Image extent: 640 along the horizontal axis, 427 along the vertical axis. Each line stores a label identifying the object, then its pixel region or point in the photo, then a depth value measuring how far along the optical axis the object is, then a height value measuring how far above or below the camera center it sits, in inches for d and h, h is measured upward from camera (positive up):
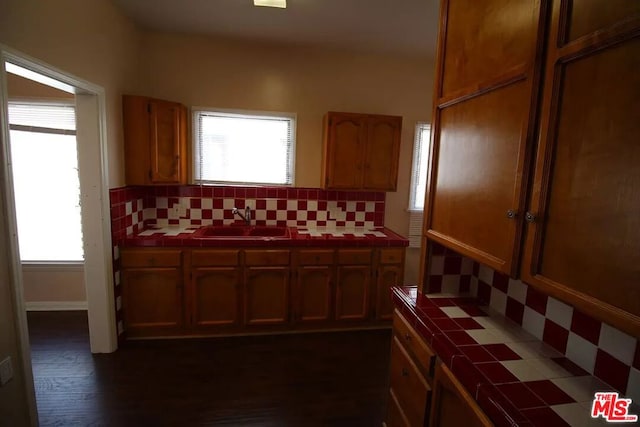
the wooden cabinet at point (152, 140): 97.3 +9.2
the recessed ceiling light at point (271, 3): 84.1 +47.5
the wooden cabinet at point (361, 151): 109.1 +9.2
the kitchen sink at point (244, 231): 114.9 -22.6
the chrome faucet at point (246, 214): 117.9 -16.4
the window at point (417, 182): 125.5 -1.5
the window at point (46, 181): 110.4 -6.2
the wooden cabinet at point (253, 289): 98.3 -39.7
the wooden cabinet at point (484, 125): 37.2 +8.1
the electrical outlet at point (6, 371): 55.9 -38.8
